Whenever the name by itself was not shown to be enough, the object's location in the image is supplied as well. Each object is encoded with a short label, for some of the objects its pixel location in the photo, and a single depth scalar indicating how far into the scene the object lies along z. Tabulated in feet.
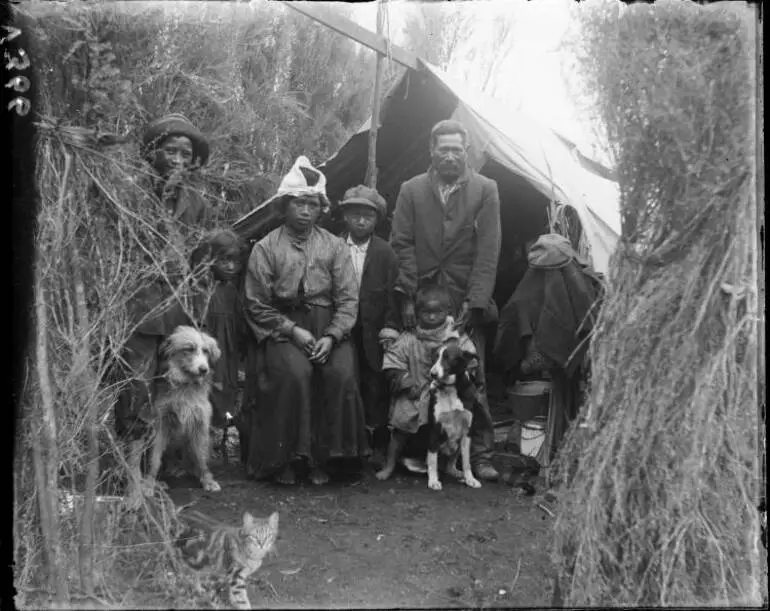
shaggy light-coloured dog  17.24
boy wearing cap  20.04
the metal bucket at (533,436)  20.49
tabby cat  10.95
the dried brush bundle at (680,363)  9.71
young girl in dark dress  19.30
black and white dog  18.48
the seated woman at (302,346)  18.29
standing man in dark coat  19.63
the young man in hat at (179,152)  16.60
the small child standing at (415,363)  18.85
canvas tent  23.11
